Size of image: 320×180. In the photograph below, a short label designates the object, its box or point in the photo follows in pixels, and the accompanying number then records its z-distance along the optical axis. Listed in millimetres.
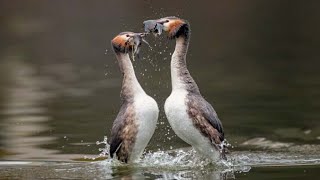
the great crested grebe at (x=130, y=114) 13461
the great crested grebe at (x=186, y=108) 13203
